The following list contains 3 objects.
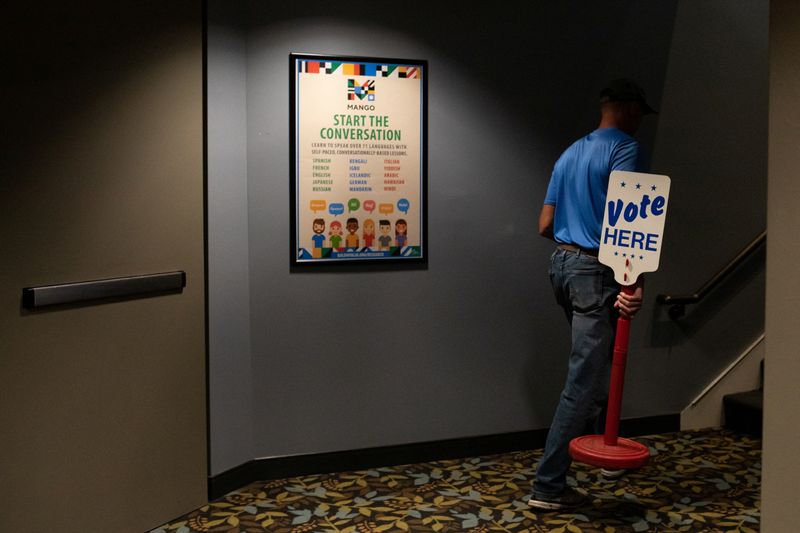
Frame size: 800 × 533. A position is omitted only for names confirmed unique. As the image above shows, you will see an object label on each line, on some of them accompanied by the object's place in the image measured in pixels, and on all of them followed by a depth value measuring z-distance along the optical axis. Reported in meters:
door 2.62
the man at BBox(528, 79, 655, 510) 3.26
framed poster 3.65
